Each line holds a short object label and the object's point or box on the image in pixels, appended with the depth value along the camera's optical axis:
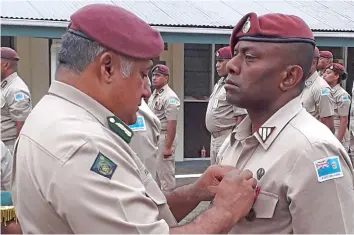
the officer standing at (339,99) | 6.86
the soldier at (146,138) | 3.27
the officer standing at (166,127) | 6.78
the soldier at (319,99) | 5.87
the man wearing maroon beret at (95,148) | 1.26
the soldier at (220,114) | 6.03
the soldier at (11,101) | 5.67
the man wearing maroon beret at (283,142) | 1.61
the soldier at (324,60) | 7.42
